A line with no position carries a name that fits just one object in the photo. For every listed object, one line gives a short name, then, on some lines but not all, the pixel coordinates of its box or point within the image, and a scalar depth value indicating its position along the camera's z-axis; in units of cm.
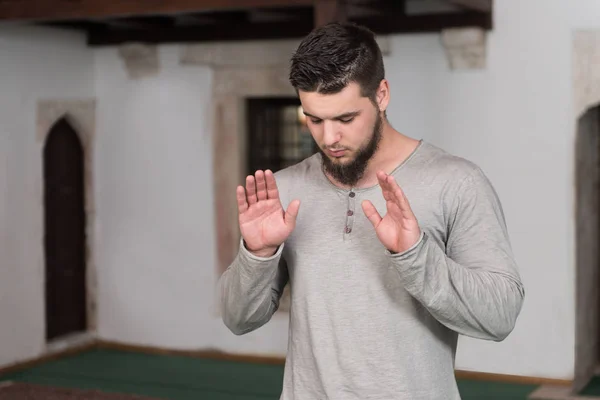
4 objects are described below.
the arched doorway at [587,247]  730
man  203
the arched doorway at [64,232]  887
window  865
